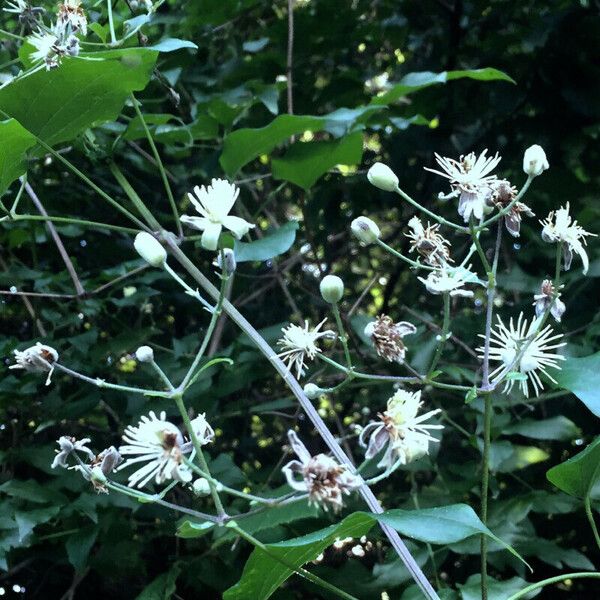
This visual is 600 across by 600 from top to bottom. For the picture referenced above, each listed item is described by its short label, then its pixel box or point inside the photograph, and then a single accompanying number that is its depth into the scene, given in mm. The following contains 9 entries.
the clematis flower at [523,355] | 261
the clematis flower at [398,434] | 228
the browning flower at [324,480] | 211
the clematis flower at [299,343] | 266
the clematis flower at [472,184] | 265
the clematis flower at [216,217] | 253
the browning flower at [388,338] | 257
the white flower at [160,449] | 218
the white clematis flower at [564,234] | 270
